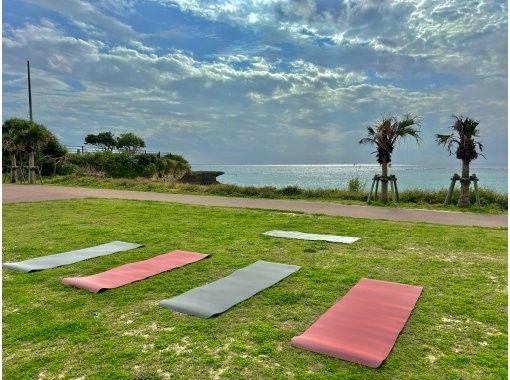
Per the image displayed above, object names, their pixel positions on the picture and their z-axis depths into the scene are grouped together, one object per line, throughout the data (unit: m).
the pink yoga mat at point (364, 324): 2.48
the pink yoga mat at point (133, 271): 3.74
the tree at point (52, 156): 23.51
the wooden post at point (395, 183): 10.35
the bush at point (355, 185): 12.29
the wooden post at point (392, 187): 10.35
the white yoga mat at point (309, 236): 5.82
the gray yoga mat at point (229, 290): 3.16
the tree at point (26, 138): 18.25
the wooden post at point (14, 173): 18.33
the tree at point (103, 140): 45.22
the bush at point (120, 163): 25.66
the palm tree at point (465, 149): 9.62
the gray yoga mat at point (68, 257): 4.33
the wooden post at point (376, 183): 10.58
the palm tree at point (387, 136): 10.60
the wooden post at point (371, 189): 10.39
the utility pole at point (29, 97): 26.42
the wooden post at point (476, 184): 9.48
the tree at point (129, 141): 41.88
